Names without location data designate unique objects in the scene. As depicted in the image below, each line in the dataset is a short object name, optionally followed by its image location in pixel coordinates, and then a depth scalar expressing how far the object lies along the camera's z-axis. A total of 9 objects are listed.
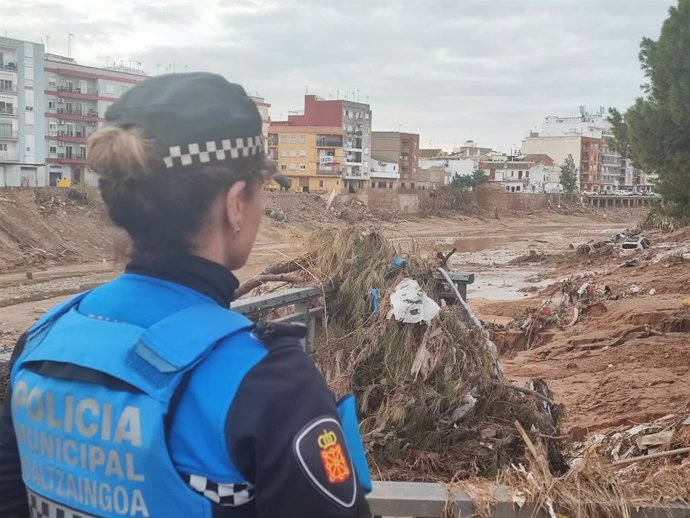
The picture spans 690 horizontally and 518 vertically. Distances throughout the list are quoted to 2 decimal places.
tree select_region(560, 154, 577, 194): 97.38
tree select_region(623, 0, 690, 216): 13.11
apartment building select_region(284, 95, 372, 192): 84.31
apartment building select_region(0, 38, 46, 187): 53.72
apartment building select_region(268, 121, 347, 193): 81.44
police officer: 1.27
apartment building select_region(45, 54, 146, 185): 60.84
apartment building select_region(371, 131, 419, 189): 92.75
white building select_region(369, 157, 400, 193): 89.38
